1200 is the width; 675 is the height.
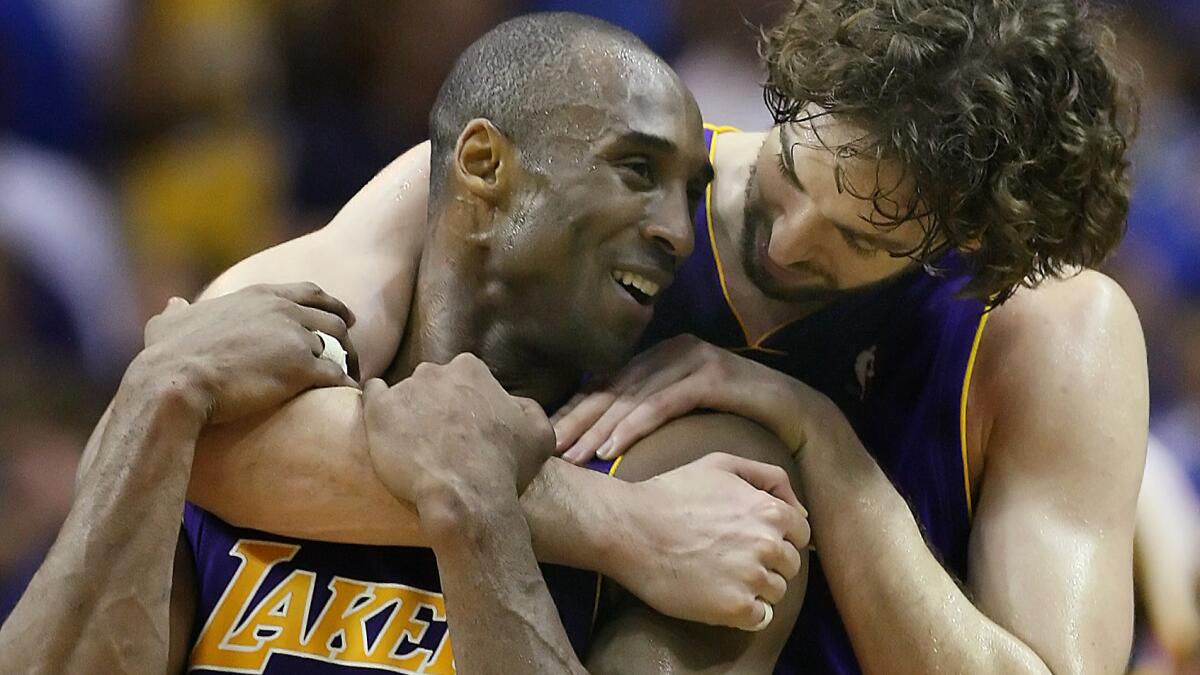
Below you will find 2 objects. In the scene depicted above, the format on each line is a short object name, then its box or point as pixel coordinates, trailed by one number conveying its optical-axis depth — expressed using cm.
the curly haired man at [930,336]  543
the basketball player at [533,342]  530
